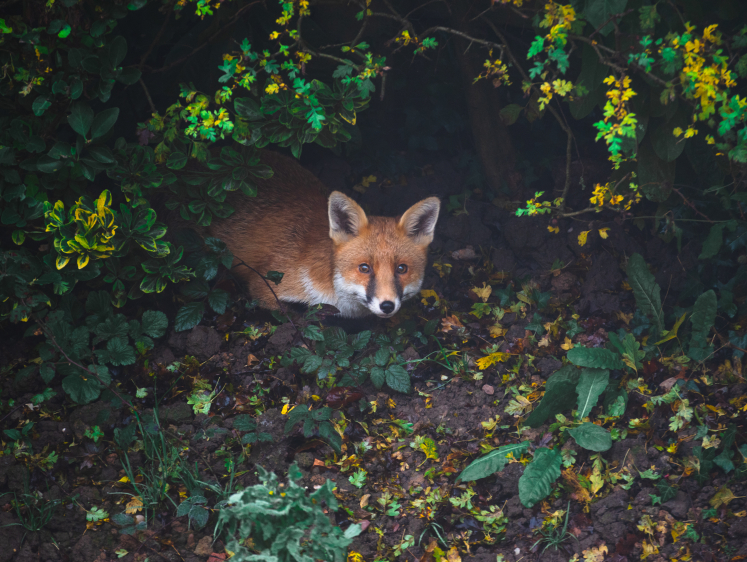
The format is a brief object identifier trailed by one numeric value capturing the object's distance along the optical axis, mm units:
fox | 7234
